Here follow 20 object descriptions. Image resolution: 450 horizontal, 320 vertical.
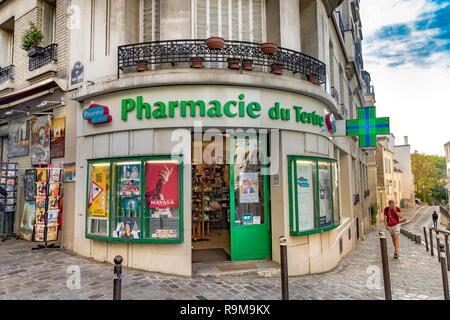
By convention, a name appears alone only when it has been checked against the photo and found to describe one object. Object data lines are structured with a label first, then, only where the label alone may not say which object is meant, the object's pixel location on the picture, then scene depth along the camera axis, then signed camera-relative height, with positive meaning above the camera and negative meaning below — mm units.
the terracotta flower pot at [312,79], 7160 +2791
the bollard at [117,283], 3297 -1112
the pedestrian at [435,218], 28219 -3426
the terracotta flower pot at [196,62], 6113 +2781
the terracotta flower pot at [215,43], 6121 +3205
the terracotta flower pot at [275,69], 6570 +2803
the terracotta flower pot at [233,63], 6262 +2813
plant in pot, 8672 +4766
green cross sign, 7911 +1694
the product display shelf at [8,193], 9045 -59
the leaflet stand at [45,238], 7232 -1225
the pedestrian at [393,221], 8766 -1145
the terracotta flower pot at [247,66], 6387 +2798
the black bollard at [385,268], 4545 -1361
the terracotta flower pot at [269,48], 6434 +3227
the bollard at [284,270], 4066 -1229
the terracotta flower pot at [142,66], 6305 +2807
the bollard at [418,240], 13003 -2599
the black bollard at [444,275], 4859 -1610
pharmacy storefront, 6020 +340
